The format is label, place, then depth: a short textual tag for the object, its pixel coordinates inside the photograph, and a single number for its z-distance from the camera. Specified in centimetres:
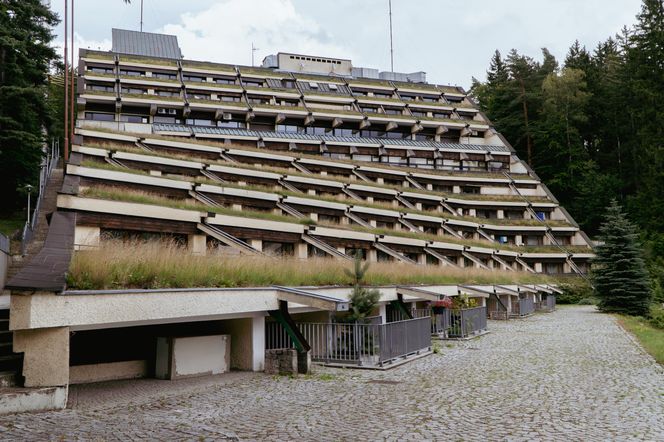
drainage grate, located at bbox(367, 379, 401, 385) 1458
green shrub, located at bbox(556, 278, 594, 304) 5812
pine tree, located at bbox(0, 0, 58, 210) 3775
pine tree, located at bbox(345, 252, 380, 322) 1872
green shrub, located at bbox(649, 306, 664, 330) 3376
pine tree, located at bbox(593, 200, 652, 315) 4303
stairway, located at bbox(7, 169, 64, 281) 1902
